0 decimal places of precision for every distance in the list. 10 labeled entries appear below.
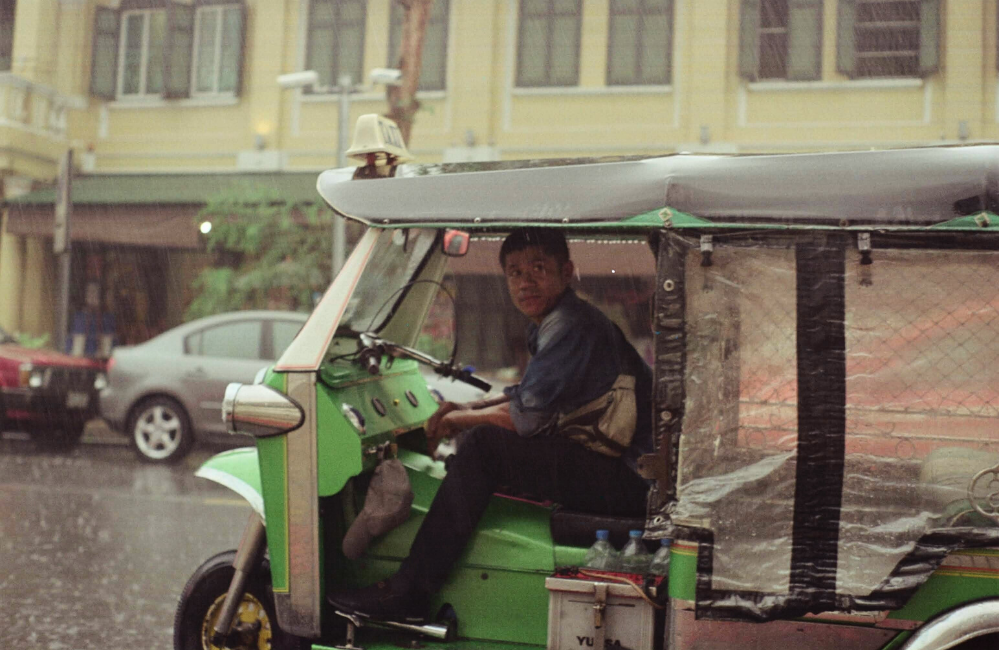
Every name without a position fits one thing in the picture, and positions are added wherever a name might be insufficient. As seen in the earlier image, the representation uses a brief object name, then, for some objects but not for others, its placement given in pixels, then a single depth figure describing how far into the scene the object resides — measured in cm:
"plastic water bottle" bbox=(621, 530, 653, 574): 350
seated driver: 358
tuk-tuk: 292
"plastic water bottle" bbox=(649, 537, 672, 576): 349
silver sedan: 1094
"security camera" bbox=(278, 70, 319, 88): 1454
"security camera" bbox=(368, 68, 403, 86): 1349
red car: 1165
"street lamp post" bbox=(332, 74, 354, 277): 1433
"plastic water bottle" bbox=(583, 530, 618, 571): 351
